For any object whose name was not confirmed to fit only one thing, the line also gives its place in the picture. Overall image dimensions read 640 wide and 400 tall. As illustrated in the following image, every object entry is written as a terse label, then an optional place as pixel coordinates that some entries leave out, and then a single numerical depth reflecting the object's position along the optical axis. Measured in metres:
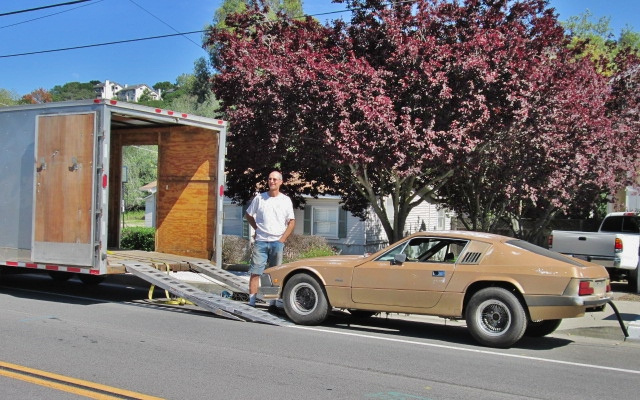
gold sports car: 7.78
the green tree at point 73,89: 115.97
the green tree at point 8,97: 72.70
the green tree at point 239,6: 55.39
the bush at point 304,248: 20.36
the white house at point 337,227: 26.34
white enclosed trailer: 10.10
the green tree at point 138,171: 49.62
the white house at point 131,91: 166.25
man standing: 10.26
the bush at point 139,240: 23.20
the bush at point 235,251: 20.47
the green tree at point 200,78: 65.94
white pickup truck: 14.12
